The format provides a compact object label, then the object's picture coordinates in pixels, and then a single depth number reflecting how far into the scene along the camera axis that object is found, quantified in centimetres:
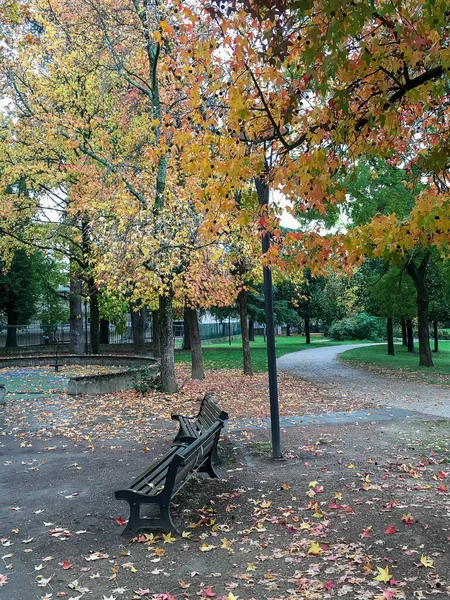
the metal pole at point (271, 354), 705
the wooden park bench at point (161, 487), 474
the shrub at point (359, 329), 4967
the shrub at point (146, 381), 1355
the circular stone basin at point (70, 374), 1428
